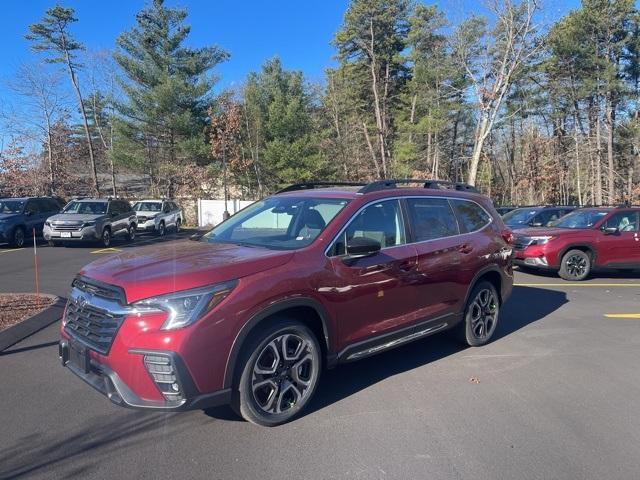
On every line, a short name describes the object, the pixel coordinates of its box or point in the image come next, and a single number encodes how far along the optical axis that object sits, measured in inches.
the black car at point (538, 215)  565.3
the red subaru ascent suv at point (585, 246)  426.6
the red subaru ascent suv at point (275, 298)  131.6
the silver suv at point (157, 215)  932.6
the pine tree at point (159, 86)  1318.9
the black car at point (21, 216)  648.4
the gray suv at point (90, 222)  639.1
